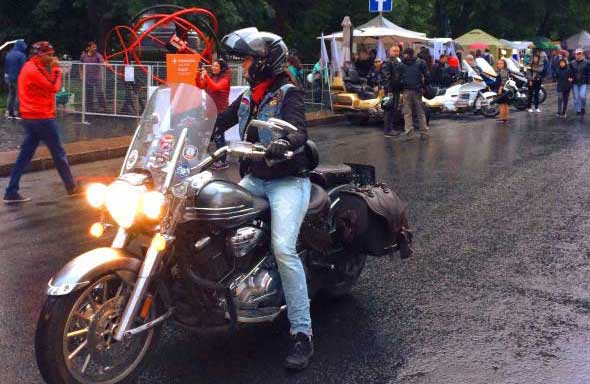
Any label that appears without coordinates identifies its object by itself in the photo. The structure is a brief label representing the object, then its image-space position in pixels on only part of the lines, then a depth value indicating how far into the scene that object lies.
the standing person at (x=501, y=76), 22.08
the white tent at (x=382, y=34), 26.31
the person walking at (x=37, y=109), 9.12
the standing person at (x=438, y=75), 23.05
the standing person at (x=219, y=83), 11.79
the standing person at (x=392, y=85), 16.34
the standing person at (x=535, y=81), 22.38
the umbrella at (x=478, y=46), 39.36
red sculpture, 17.23
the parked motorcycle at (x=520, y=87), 22.56
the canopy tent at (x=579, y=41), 57.84
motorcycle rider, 4.28
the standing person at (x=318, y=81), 22.81
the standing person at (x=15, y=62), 16.69
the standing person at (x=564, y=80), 20.12
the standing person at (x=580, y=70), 20.05
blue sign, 22.78
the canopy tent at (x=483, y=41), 39.47
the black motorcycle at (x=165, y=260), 3.67
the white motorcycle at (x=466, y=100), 20.52
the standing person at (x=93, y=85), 17.25
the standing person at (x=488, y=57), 30.05
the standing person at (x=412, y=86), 15.84
